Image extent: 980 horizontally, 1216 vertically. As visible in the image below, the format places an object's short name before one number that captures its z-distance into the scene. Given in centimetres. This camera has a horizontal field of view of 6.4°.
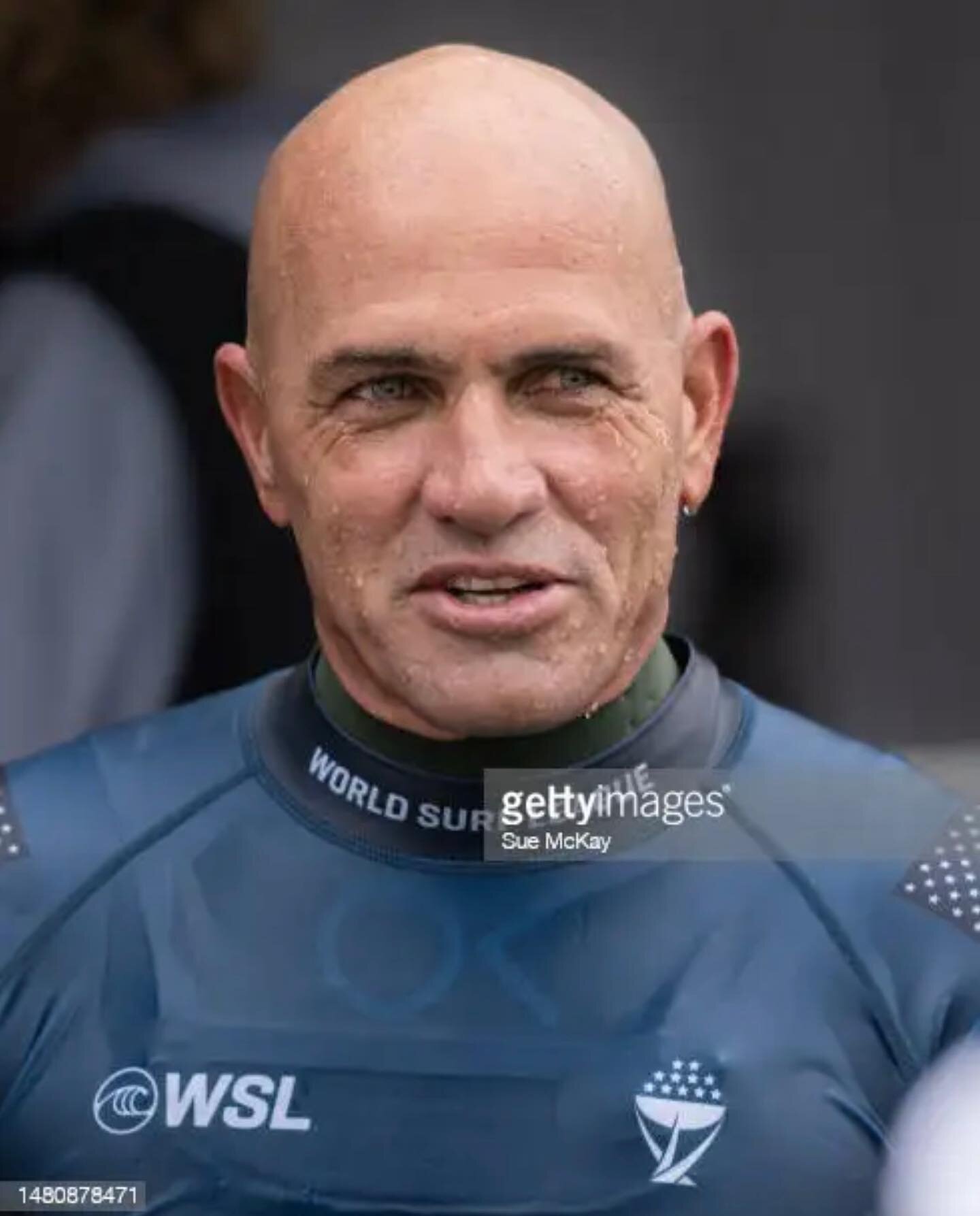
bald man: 294
